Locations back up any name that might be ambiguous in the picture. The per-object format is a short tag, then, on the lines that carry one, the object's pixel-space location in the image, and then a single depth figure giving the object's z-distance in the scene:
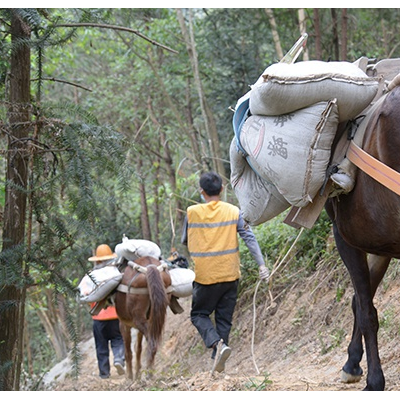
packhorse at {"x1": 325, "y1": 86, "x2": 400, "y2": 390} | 3.61
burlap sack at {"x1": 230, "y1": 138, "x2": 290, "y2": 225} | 4.51
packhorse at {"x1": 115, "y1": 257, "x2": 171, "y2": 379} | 8.12
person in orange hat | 10.52
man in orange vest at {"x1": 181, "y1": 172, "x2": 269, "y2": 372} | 7.75
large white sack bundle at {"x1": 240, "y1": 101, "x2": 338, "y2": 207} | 3.84
